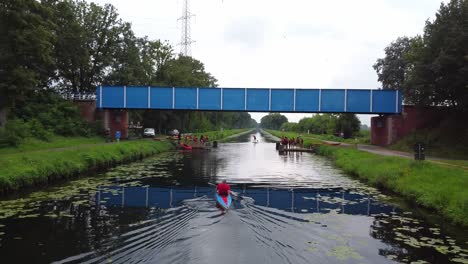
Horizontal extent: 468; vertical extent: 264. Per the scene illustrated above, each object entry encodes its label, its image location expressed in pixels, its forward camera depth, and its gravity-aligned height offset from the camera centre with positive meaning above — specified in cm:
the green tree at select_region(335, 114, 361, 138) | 7669 +128
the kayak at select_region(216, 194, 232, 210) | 1664 -317
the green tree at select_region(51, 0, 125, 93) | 5403 +1184
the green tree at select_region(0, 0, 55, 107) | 3519 +787
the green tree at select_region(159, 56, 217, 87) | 7000 +1098
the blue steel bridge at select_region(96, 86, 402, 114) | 5025 +399
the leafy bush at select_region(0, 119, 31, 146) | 2947 -53
